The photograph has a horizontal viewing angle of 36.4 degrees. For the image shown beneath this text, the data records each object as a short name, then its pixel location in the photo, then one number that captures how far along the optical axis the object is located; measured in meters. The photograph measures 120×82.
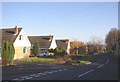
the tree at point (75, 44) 78.92
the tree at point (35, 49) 40.09
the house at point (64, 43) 64.98
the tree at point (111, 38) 67.56
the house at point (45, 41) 47.67
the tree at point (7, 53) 22.06
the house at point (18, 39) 33.73
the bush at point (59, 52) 40.37
